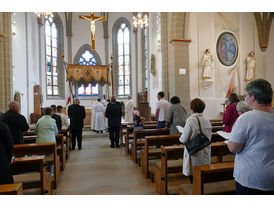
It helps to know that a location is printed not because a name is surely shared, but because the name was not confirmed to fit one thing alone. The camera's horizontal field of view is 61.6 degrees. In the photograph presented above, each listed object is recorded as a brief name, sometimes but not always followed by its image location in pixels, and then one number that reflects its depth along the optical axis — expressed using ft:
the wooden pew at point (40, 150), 12.07
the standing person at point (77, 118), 22.81
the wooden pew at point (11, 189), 5.99
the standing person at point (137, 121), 20.33
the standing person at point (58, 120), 18.16
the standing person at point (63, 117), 20.18
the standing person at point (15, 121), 12.36
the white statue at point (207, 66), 30.37
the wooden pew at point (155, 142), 14.30
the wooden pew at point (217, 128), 18.81
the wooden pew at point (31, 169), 9.67
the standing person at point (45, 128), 14.12
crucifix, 28.53
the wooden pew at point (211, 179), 7.30
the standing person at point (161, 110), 19.34
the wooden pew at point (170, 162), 11.40
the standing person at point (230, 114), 14.16
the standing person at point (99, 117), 33.45
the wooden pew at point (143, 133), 17.46
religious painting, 32.48
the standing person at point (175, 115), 15.84
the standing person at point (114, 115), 23.20
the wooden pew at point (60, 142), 15.90
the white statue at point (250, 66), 33.87
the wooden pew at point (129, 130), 20.98
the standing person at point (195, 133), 9.27
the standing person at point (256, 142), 5.28
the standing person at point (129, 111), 30.73
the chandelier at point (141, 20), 35.09
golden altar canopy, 45.51
